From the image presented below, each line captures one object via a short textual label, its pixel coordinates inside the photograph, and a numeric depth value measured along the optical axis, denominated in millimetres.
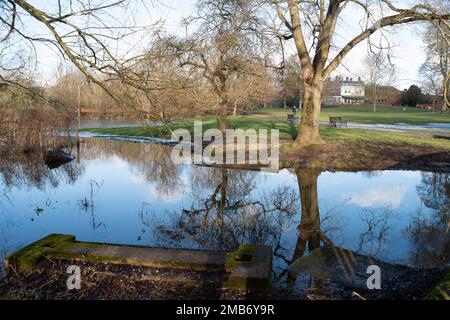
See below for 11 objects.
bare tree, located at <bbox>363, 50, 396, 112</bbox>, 61850
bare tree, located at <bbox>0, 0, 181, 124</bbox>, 4680
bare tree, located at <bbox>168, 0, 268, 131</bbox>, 15873
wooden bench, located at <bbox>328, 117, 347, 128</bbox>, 29709
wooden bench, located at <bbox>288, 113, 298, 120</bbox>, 34469
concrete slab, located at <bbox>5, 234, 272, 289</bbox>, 5398
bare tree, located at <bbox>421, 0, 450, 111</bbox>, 11505
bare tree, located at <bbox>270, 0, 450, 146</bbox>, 16473
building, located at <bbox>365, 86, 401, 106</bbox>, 72875
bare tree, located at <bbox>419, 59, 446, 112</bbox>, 52744
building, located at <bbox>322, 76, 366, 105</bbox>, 85725
